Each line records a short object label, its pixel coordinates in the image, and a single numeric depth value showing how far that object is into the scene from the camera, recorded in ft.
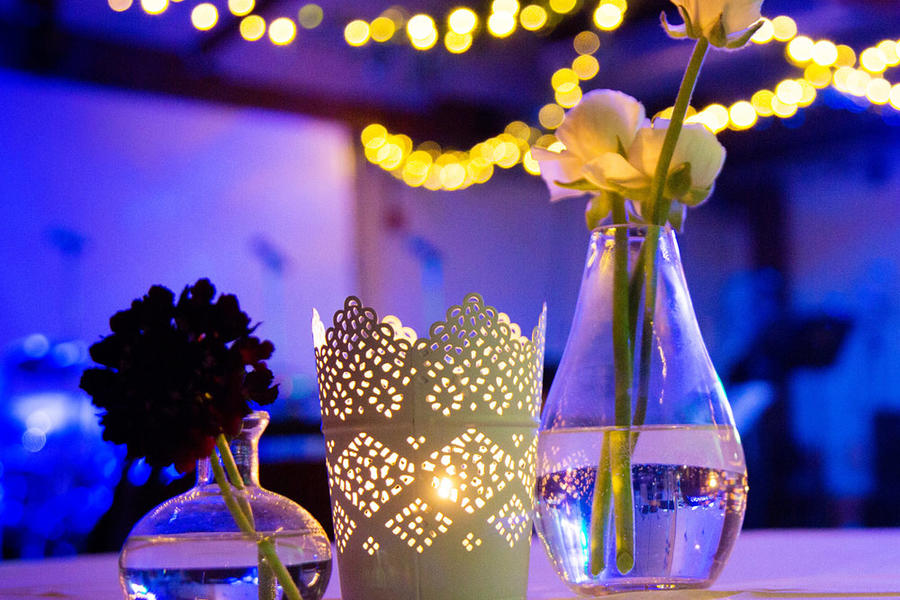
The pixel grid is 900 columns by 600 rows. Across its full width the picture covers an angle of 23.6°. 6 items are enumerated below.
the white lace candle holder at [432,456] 3.06
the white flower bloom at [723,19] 3.09
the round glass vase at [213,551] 2.97
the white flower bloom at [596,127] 3.16
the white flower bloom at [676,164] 3.14
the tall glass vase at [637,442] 3.09
